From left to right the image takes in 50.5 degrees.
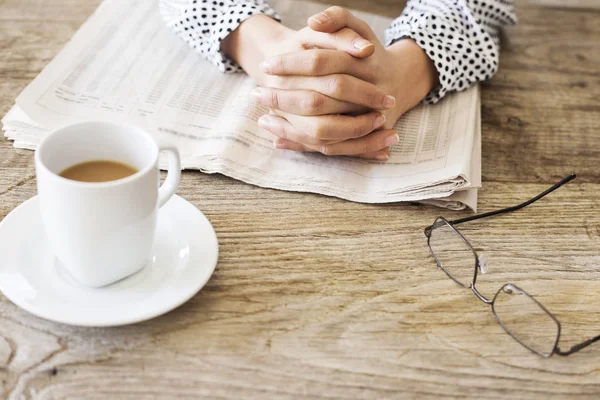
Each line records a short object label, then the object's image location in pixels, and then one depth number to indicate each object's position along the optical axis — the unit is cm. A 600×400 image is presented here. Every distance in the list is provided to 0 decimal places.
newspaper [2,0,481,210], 83
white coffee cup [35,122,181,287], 55
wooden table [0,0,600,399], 57
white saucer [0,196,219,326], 58
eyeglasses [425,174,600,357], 64
